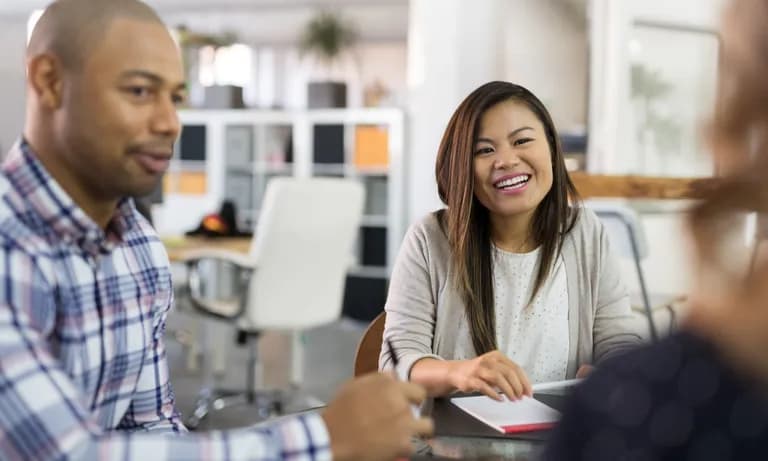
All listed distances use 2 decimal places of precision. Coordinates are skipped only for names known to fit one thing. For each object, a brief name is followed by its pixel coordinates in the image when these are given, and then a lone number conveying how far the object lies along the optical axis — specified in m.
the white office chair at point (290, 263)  3.29
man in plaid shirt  0.63
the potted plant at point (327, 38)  6.95
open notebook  0.98
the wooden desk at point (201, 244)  3.32
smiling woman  1.39
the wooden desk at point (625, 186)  2.53
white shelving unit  6.25
